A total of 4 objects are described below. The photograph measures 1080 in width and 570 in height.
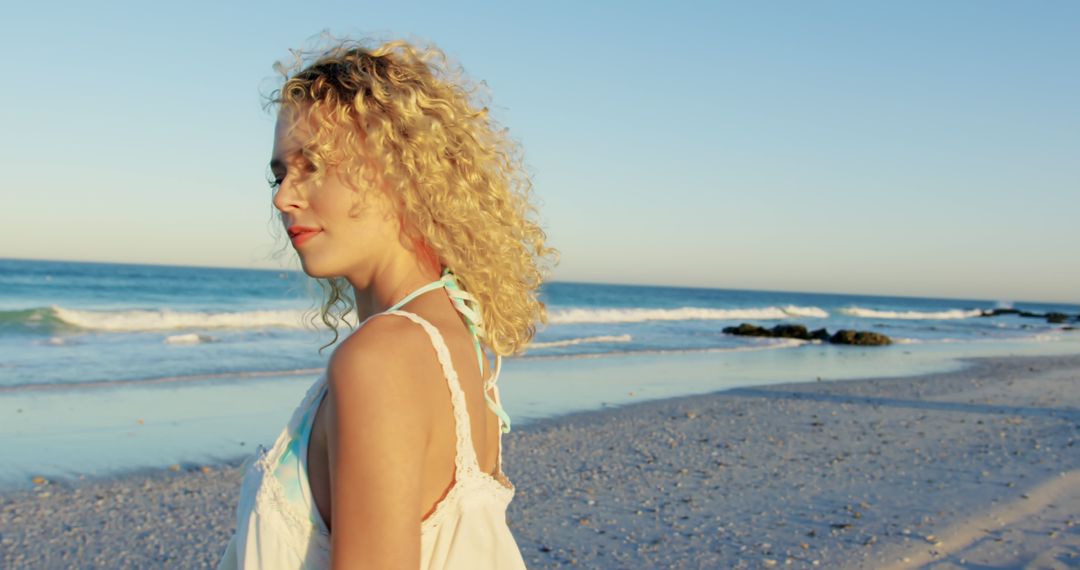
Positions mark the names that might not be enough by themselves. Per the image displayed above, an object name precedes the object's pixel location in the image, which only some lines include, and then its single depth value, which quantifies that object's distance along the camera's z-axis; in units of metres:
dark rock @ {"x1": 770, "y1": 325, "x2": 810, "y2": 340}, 30.02
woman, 1.23
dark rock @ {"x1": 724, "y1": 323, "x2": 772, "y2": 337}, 30.06
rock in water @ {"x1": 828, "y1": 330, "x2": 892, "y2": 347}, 28.45
